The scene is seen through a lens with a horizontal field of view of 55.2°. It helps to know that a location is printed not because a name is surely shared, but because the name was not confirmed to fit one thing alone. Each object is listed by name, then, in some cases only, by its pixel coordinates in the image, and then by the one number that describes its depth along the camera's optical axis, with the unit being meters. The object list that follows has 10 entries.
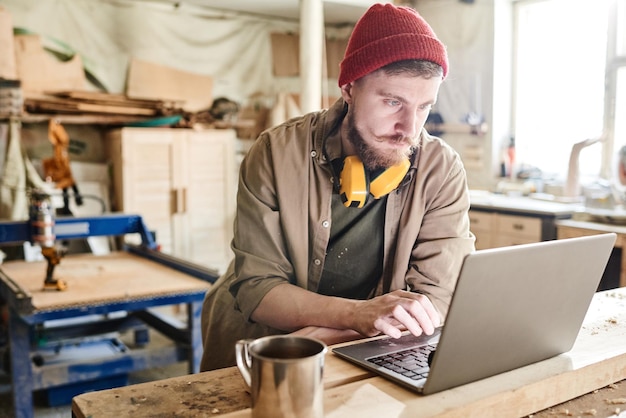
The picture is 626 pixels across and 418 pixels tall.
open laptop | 0.88
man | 1.41
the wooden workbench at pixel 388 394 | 0.90
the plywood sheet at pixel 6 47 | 4.55
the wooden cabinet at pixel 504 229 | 3.97
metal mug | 0.74
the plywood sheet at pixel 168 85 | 5.32
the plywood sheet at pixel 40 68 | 4.73
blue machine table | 2.41
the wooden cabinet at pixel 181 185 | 4.93
